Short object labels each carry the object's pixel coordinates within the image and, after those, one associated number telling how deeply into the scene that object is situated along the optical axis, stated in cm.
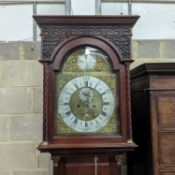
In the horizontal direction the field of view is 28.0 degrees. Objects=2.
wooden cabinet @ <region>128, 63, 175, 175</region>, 164
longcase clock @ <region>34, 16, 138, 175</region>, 164
